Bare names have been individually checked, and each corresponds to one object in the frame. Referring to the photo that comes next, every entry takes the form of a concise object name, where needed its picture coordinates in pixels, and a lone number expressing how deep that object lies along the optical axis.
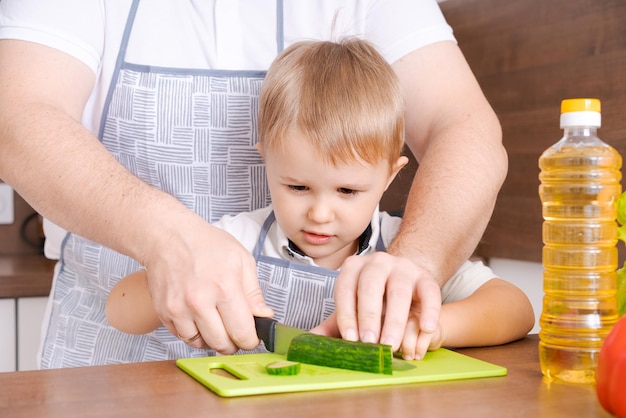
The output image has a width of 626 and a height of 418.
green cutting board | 1.25
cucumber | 1.31
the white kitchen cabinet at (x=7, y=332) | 2.85
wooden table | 1.19
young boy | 1.64
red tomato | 1.14
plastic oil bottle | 1.31
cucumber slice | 1.30
